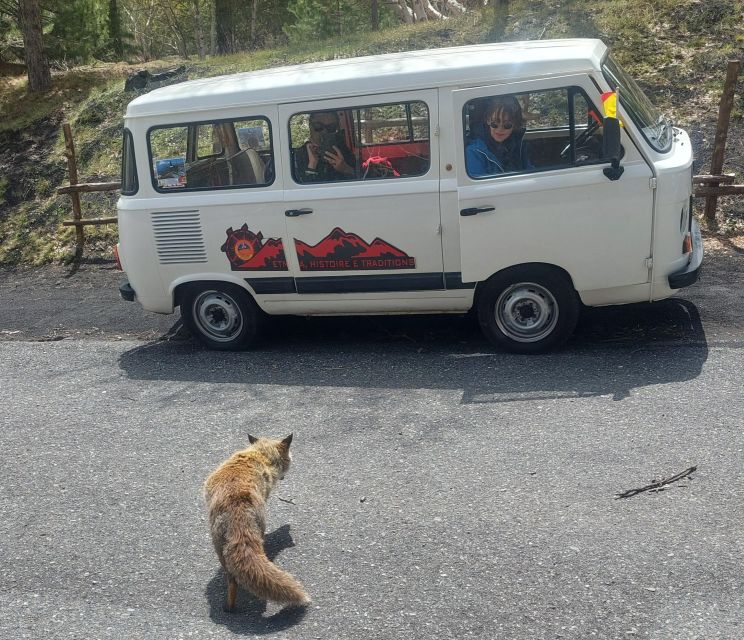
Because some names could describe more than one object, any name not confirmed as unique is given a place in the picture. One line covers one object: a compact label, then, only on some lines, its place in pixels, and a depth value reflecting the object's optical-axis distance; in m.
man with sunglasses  7.25
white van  6.71
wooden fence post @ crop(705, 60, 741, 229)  10.48
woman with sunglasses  6.81
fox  4.02
